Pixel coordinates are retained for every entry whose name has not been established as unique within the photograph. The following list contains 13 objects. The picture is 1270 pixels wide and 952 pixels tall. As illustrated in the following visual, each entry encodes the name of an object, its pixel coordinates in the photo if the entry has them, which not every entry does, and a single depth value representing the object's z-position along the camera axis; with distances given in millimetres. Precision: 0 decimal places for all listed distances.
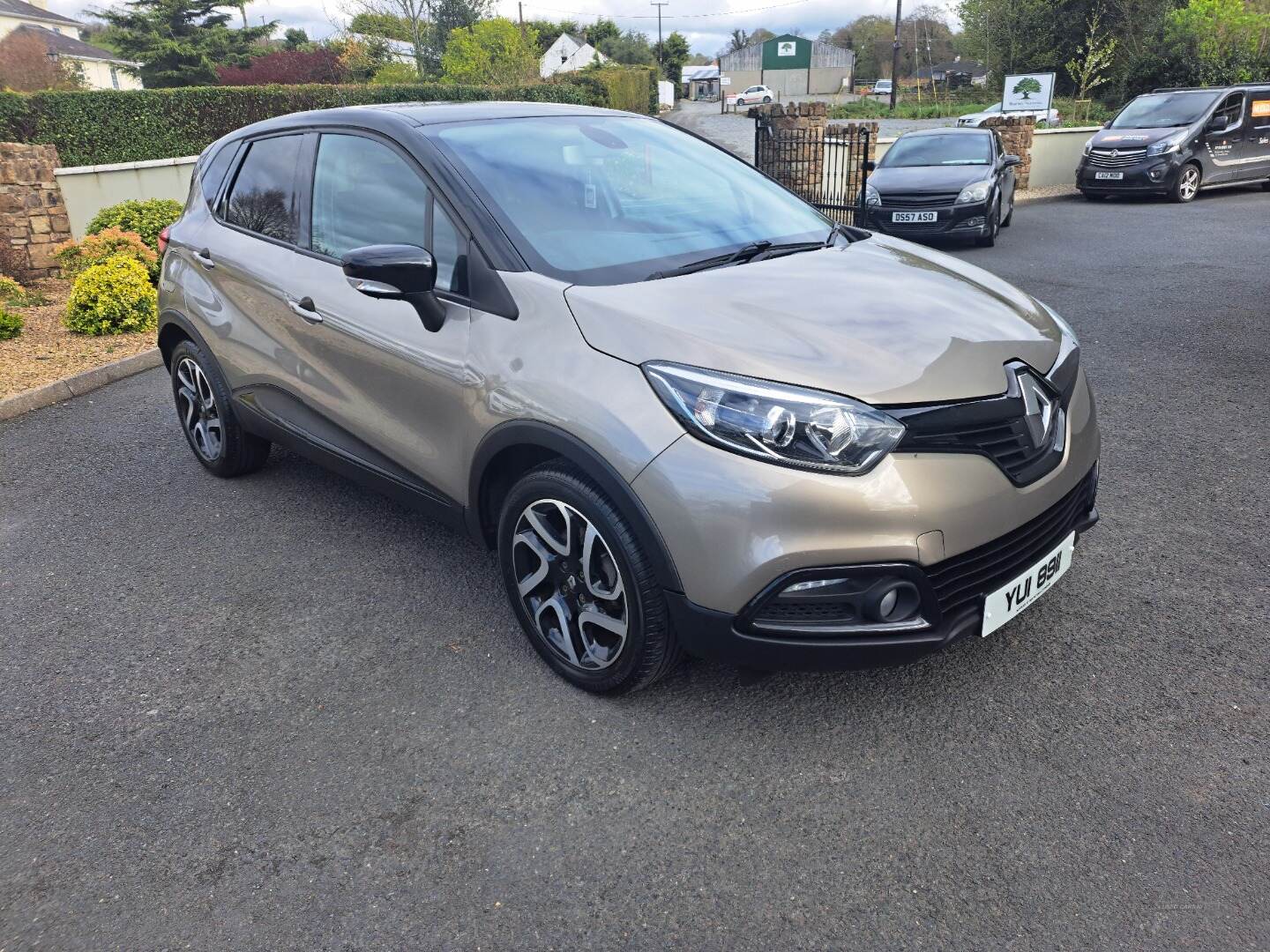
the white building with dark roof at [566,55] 74750
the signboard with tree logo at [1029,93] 24031
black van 15234
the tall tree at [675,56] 97938
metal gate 13539
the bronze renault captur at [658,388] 2414
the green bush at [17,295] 8959
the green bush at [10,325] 7935
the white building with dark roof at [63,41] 55906
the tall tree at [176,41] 41906
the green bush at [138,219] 9828
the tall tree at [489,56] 32719
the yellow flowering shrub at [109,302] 8125
